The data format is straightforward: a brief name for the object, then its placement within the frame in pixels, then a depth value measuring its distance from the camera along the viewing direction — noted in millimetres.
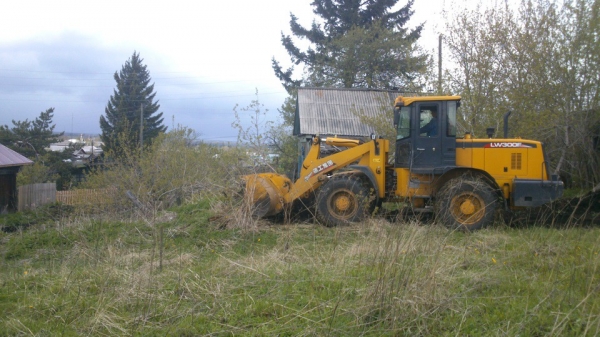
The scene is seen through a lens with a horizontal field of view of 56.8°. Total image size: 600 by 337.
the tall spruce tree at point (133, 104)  47906
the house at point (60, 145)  48581
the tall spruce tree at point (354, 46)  33469
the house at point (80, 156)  46716
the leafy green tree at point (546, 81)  14727
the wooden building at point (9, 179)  26922
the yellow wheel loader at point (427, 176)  10406
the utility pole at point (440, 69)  16875
